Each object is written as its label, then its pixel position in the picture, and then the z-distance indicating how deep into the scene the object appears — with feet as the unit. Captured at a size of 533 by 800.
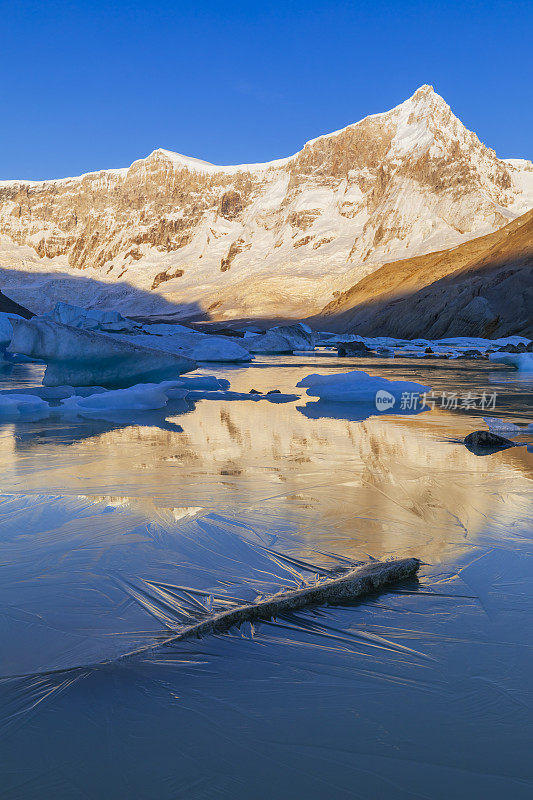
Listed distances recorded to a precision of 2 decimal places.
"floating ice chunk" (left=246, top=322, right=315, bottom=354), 108.47
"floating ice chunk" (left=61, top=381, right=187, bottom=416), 29.45
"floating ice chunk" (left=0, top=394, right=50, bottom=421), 27.84
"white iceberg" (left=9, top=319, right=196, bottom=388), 35.35
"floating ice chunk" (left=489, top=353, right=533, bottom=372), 63.41
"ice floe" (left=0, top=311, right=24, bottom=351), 59.69
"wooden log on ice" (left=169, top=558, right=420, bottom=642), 6.96
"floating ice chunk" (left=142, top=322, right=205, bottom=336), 134.81
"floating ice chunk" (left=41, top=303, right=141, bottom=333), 96.37
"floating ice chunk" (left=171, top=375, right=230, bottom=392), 42.73
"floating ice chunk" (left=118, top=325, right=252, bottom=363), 74.95
